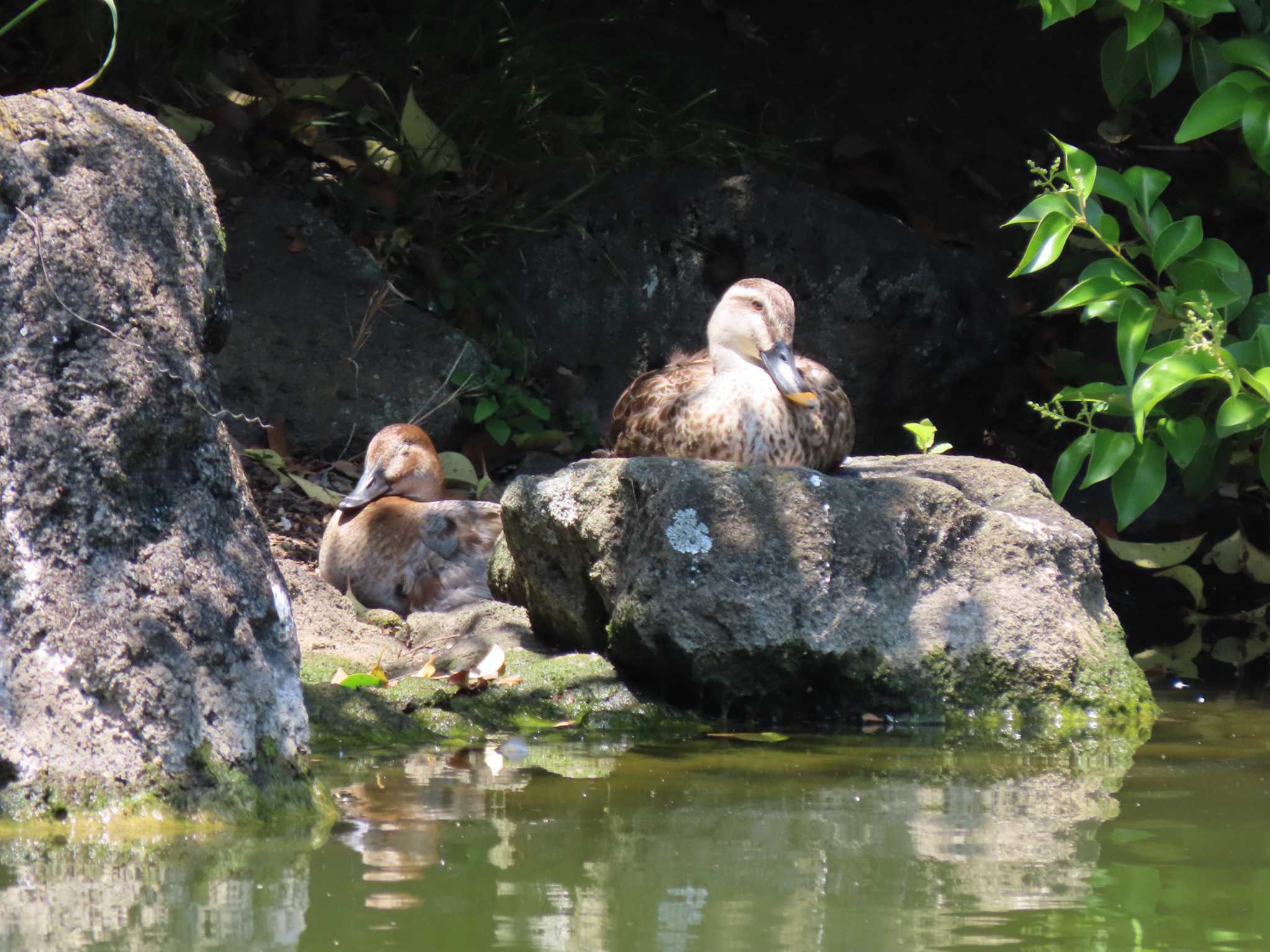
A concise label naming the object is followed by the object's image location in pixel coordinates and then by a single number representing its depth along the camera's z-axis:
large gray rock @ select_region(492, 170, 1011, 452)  18.69
